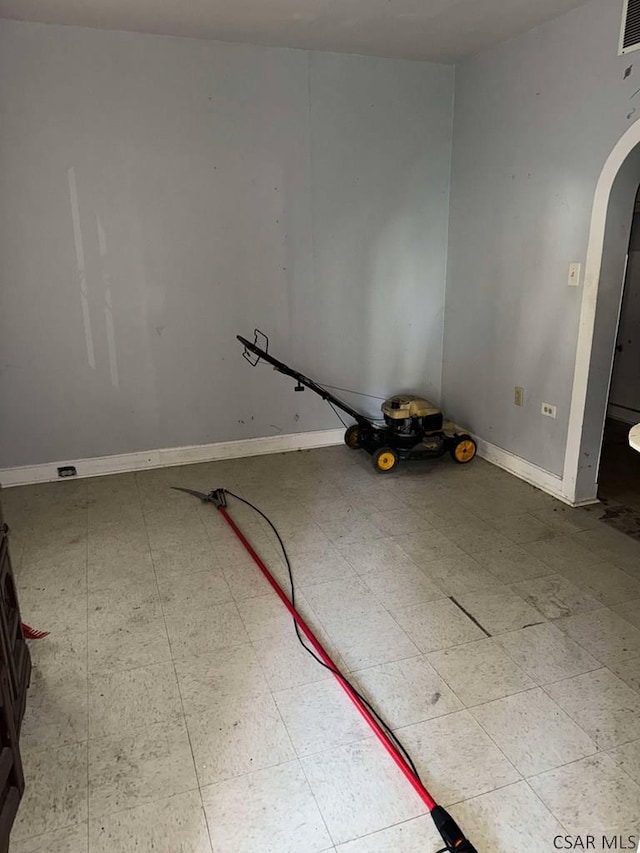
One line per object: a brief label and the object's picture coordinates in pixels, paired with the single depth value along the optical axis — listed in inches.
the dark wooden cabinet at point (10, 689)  56.1
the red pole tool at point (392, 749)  55.7
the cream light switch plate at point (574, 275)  121.0
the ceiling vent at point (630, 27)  100.8
